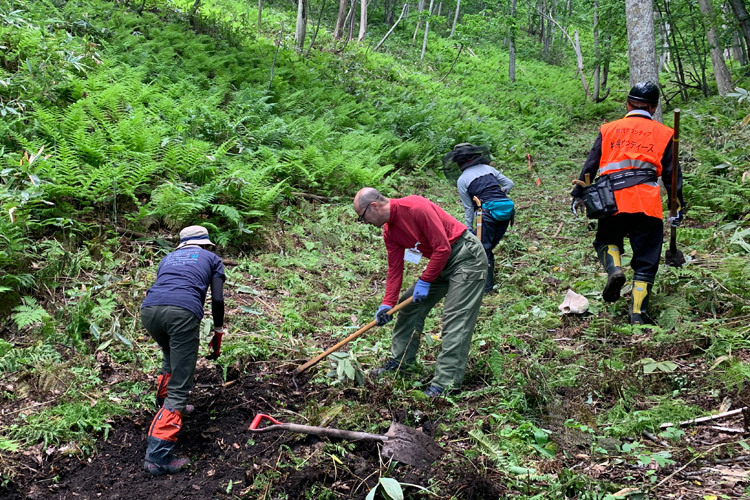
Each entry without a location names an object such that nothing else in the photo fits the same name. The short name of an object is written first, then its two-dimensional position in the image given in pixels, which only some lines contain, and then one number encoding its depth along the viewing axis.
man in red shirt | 4.27
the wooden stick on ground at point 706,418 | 3.49
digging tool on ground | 3.47
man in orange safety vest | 4.89
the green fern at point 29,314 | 5.13
